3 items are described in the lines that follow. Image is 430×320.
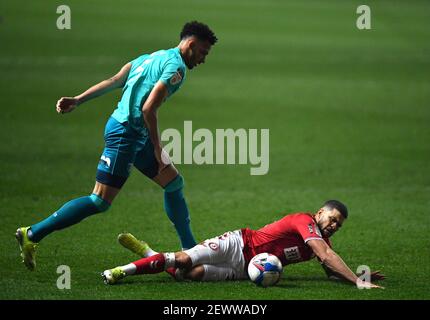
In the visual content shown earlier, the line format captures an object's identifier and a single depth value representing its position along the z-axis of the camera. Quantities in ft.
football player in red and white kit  61.77
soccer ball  61.57
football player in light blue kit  62.64
